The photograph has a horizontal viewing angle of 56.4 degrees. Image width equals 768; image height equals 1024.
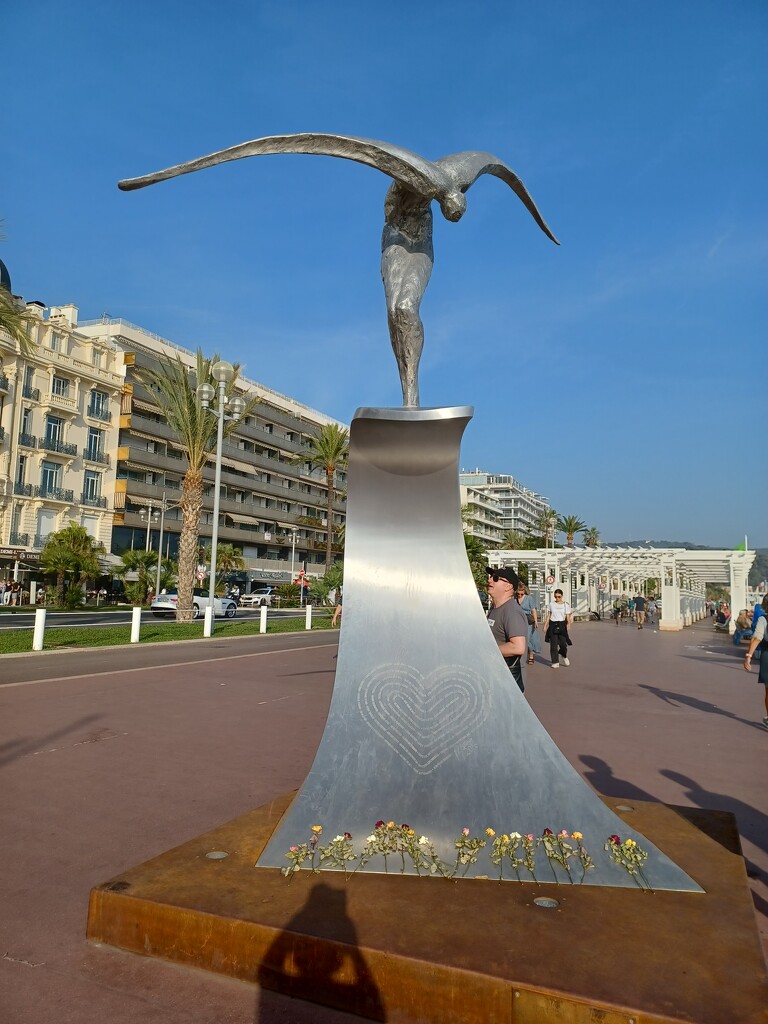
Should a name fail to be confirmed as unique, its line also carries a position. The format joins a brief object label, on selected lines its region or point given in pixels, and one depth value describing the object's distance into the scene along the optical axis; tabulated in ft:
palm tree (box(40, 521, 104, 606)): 108.88
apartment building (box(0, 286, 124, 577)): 127.54
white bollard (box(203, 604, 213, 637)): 66.03
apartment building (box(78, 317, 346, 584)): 156.25
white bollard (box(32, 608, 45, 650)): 47.93
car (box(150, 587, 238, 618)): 93.15
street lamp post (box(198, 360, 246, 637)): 65.05
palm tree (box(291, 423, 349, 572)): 151.43
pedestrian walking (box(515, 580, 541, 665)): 37.29
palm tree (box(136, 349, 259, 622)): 79.15
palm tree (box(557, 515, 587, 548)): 280.51
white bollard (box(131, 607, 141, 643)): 56.20
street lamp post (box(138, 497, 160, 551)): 153.32
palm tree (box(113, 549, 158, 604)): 134.72
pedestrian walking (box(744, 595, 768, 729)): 25.55
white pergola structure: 94.71
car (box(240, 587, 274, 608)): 162.81
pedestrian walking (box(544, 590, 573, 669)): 49.19
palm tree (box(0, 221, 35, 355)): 40.73
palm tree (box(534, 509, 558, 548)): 268.58
